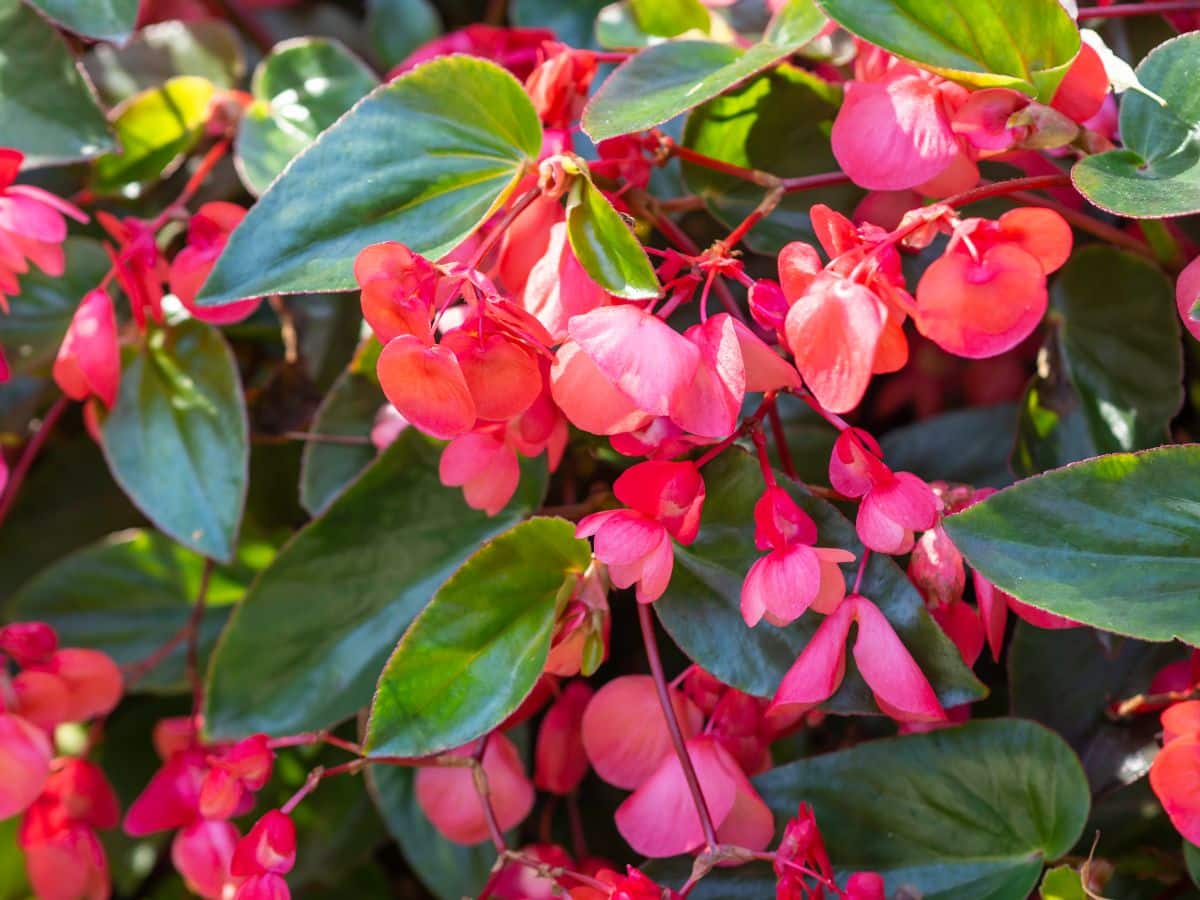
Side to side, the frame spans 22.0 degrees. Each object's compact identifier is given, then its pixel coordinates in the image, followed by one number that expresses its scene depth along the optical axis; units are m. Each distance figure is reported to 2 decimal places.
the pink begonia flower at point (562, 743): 0.81
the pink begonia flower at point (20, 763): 0.78
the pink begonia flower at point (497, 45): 0.88
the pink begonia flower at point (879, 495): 0.71
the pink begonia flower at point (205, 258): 0.81
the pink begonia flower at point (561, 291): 0.72
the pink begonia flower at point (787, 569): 0.71
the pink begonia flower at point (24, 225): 0.78
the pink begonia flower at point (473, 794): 0.80
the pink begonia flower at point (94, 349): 0.81
